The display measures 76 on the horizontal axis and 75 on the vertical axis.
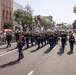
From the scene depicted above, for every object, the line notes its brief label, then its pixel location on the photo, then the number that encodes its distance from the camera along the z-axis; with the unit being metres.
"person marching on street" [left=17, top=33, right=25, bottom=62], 5.66
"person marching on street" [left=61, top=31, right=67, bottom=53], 8.03
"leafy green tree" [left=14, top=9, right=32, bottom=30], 20.25
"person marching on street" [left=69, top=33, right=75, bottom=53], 7.54
